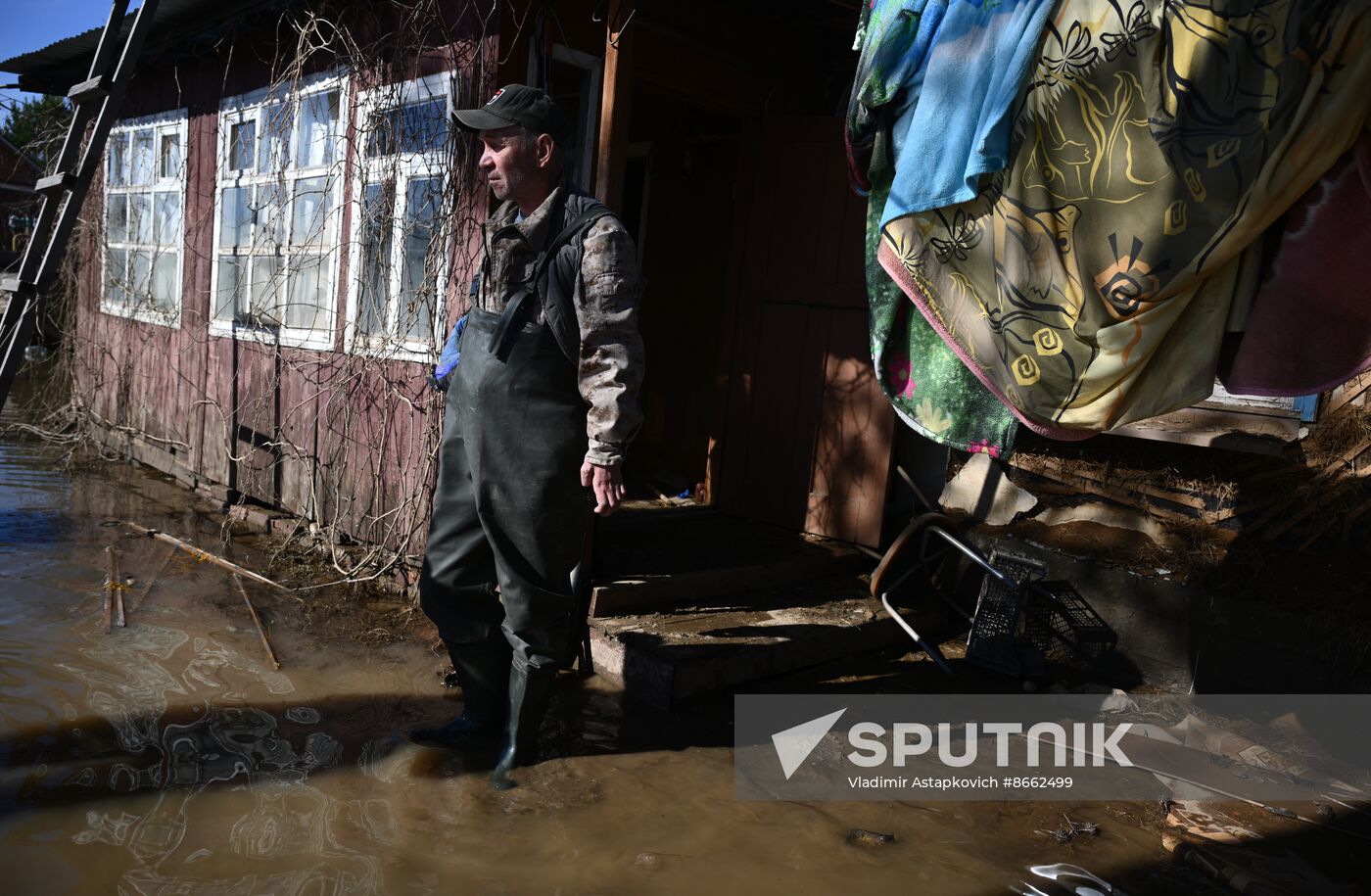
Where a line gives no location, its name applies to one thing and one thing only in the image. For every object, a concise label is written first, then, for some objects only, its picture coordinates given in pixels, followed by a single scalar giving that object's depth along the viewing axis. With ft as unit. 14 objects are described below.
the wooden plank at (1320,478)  14.34
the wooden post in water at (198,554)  17.13
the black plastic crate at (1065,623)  15.53
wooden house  16.67
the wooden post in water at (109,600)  14.27
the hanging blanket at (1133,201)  5.87
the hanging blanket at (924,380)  7.95
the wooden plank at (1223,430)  14.71
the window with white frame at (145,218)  25.96
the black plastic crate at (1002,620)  15.40
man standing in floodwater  9.96
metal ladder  10.60
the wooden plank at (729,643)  13.56
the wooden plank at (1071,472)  15.90
